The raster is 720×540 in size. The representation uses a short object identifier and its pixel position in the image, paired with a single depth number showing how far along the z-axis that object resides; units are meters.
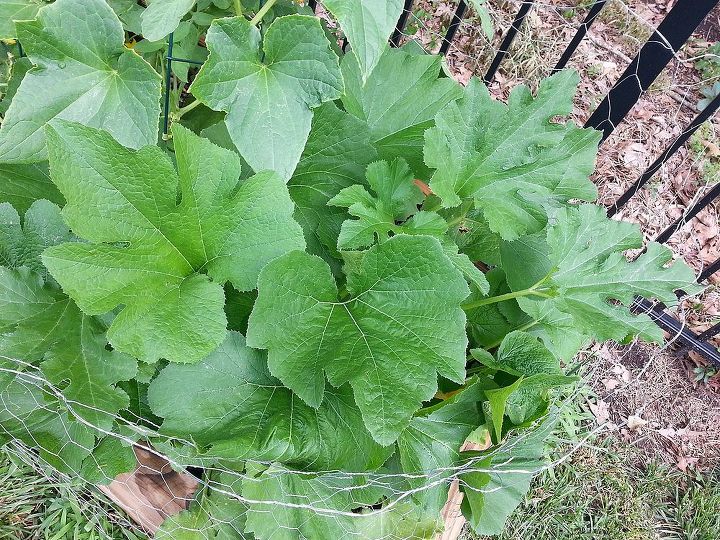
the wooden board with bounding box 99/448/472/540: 1.04
